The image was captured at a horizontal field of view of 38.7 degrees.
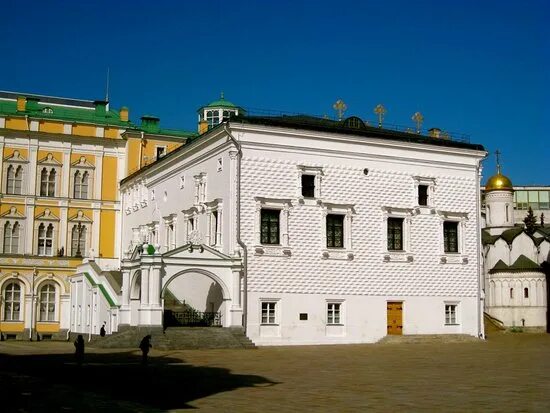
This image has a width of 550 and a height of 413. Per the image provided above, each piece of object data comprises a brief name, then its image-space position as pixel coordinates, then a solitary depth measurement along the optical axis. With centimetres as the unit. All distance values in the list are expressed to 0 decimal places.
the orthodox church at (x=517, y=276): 5469
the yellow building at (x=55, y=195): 4628
